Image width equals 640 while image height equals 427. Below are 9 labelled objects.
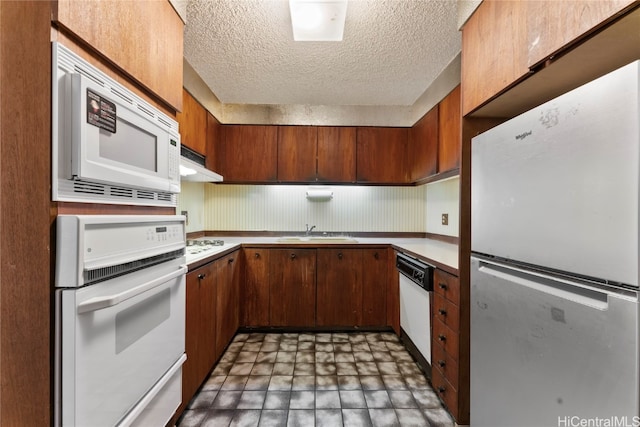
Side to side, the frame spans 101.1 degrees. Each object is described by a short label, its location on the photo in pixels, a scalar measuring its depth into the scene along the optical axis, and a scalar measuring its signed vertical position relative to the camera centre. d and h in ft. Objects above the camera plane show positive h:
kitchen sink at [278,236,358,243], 9.71 -0.99
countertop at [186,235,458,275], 5.43 -1.00
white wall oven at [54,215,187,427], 2.35 -1.17
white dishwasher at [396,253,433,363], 5.98 -2.24
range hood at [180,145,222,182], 5.92 +1.07
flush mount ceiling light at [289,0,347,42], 4.82 +3.78
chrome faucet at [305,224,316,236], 10.38 -0.72
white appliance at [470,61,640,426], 2.14 -0.47
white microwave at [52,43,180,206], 2.33 +0.76
